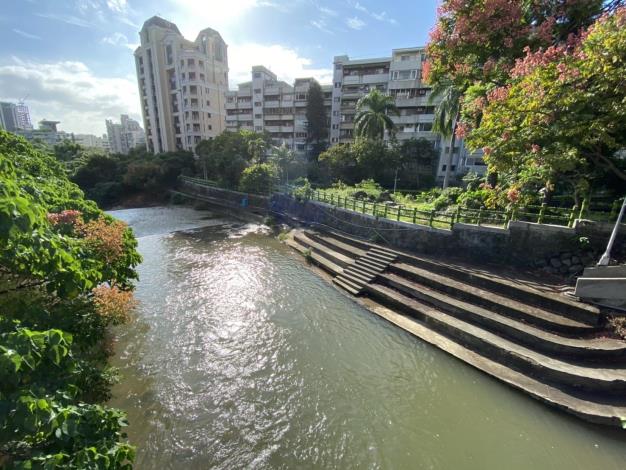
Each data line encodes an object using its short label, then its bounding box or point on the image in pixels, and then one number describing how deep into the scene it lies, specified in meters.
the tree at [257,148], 32.15
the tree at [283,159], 32.03
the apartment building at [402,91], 33.50
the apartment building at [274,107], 47.22
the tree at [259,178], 28.64
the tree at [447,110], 19.70
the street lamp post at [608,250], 8.70
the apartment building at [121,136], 120.62
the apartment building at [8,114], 137.30
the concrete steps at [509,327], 6.91
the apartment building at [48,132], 102.81
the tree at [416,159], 31.24
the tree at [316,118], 42.16
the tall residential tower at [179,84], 49.62
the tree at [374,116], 28.97
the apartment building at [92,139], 158.25
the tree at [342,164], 30.58
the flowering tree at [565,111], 7.47
